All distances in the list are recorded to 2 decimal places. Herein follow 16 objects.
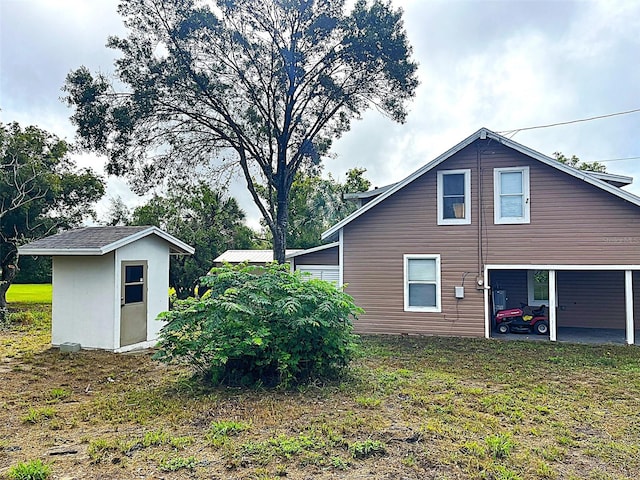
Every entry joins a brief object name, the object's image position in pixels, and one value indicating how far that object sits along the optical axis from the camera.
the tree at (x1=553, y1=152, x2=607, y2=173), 28.38
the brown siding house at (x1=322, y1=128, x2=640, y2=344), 10.26
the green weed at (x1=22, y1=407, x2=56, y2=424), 5.07
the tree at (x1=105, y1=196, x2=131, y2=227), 23.62
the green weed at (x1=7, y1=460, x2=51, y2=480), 3.57
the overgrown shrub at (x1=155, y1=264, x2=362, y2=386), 6.00
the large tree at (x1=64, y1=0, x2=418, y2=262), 12.97
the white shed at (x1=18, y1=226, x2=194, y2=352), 9.25
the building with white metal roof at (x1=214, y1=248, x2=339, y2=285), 13.18
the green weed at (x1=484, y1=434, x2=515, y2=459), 4.00
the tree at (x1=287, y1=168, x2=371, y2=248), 31.12
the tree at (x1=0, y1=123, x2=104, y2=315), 15.07
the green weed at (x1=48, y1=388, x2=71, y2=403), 5.96
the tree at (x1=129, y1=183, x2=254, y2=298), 19.33
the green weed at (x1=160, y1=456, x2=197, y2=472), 3.77
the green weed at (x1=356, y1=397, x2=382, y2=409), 5.47
